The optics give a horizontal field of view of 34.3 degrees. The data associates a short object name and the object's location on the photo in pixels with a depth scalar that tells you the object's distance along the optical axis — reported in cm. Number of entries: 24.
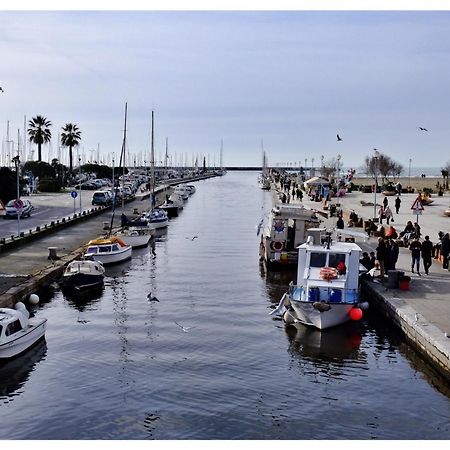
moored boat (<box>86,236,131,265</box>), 3944
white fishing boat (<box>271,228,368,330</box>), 2539
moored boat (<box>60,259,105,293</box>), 3269
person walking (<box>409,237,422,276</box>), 3110
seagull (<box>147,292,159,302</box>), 2964
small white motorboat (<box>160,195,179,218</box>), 7516
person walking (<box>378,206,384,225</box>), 5213
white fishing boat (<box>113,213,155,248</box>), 4819
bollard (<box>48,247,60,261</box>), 3834
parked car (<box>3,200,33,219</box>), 5895
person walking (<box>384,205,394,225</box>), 5078
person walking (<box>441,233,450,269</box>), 3206
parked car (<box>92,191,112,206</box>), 7681
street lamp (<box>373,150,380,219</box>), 4644
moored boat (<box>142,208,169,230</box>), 5950
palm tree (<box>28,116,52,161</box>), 11975
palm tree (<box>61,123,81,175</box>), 12631
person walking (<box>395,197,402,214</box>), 5894
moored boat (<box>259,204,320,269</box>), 3884
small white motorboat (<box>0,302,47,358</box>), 2214
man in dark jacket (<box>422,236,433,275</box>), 3105
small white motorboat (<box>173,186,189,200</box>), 10106
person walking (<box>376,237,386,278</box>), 3056
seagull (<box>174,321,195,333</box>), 2555
